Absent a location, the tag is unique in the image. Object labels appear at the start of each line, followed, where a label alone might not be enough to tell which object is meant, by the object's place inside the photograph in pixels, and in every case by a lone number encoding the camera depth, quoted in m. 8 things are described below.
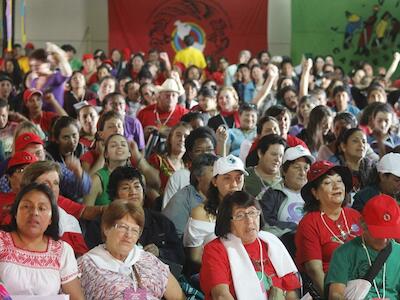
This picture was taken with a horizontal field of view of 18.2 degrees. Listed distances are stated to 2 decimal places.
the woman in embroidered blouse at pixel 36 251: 5.05
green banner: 21.75
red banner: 22.72
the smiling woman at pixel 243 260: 5.46
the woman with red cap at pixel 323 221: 6.21
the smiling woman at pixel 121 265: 5.27
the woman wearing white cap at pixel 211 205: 6.45
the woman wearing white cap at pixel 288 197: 6.82
